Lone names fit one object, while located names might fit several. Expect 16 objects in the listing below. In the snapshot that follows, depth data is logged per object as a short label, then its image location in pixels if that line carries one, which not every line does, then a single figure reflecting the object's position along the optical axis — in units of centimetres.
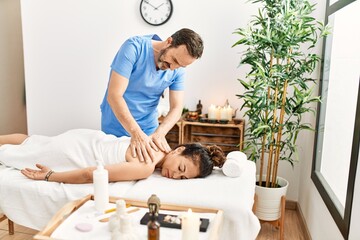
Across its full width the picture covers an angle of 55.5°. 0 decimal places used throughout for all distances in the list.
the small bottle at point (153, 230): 102
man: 172
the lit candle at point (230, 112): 277
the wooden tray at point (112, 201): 120
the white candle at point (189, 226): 108
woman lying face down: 167
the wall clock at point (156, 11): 296
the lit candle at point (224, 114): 276
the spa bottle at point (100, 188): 135
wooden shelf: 273
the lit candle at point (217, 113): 277
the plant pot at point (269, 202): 245
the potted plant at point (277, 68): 221
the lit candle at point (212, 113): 276
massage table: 146
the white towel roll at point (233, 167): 175
